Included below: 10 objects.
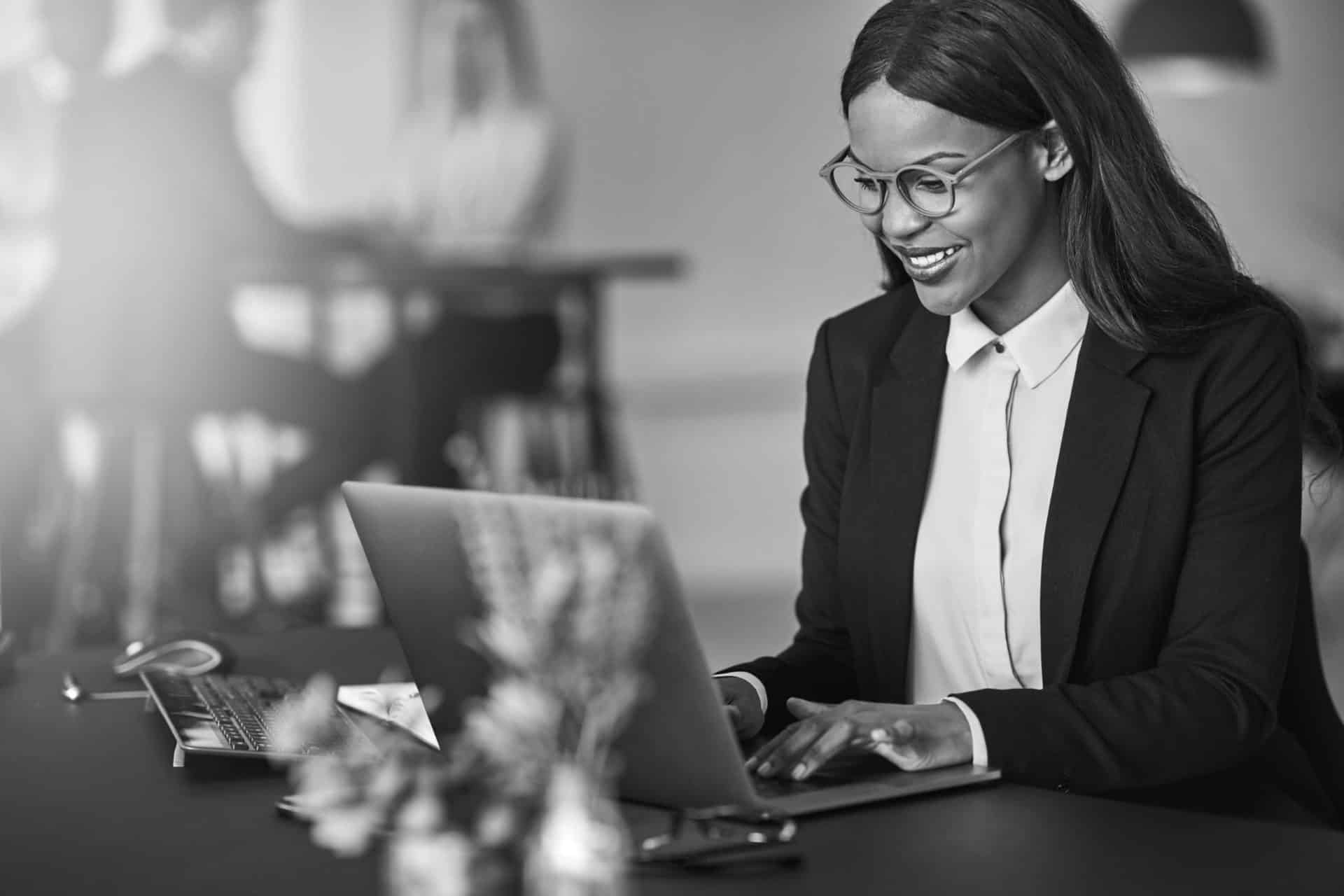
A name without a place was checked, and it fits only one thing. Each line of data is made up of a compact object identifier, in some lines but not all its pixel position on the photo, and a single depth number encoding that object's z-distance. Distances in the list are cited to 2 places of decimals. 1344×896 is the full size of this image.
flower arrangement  1.82
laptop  2.30
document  2.63
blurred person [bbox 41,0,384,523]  6.85
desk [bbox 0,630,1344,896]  2.26
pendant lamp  7.90
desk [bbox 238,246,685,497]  6.84
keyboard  2.57
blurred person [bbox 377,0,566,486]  7.44
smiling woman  2.72
